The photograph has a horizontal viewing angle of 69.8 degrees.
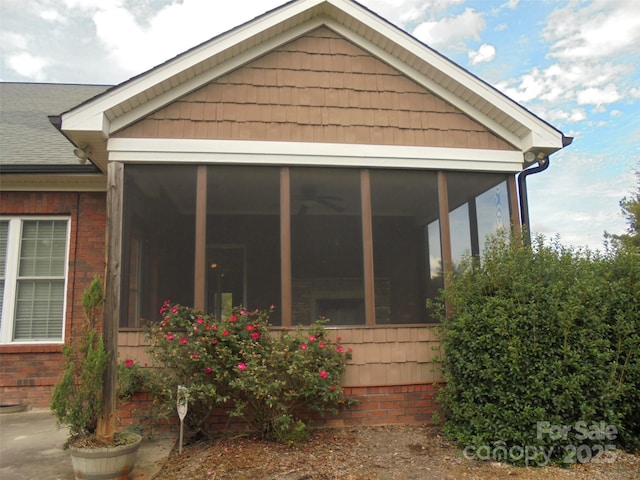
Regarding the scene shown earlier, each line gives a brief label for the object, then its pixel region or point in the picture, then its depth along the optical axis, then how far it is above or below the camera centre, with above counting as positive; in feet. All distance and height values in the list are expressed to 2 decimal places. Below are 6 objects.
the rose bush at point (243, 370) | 14.51 -2.09
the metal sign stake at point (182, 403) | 14.07 -2.96
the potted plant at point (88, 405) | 12.00 -2.58
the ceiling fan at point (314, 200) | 17.79 +4.01
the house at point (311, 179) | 16.85 +4.85
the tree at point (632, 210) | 72.23 +14.43
